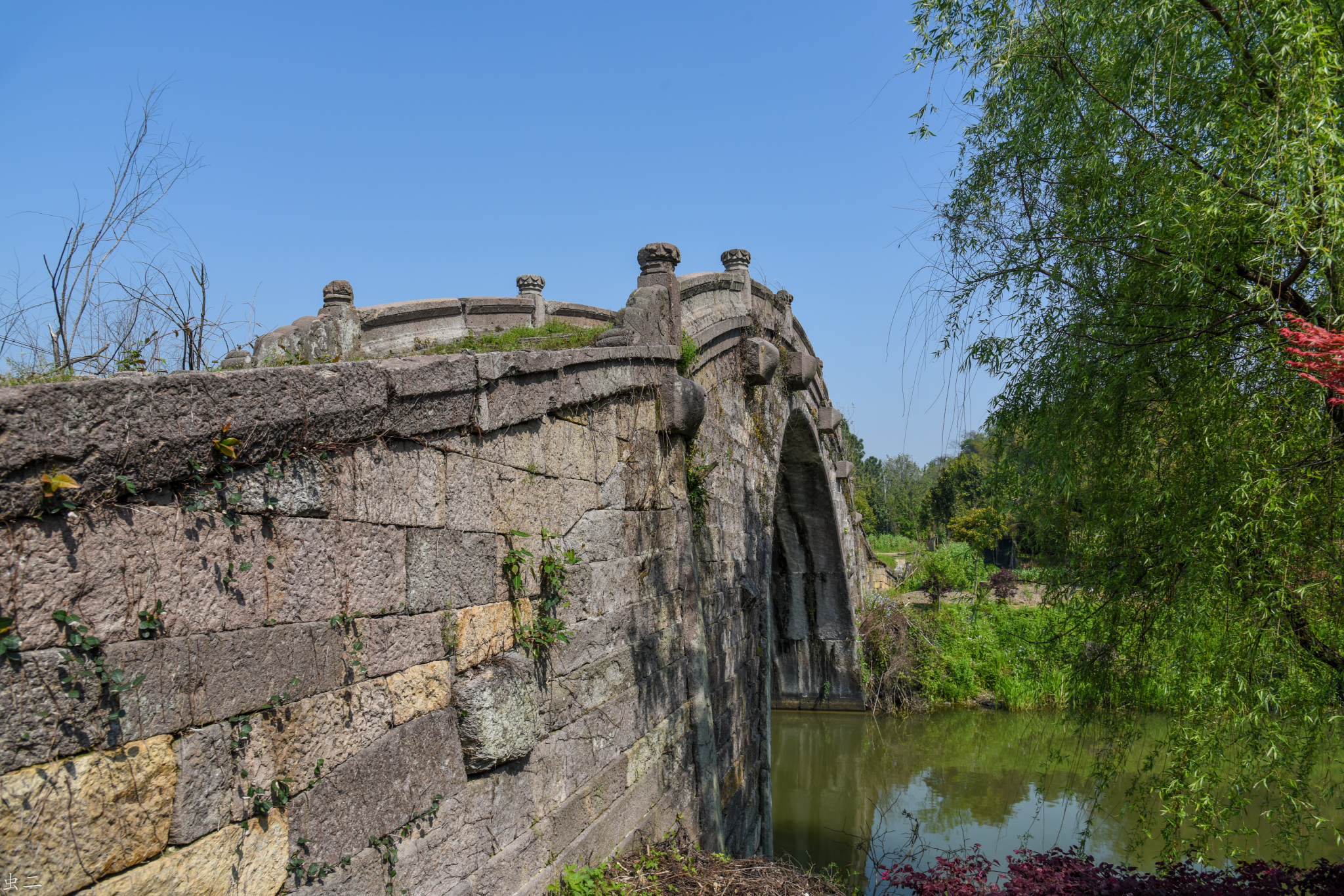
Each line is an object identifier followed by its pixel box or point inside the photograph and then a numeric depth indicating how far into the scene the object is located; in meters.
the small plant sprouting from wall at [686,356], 5.40
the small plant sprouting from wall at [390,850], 2.55
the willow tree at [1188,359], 3.51
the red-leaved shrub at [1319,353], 2.98
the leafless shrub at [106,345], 2.64
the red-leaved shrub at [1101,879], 4.35
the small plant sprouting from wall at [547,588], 3.37
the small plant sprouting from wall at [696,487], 5.53
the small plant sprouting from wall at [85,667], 1.71
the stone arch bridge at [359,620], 1.73
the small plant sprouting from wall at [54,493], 1.69
